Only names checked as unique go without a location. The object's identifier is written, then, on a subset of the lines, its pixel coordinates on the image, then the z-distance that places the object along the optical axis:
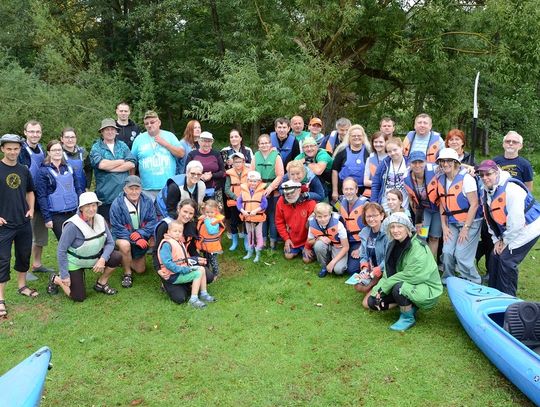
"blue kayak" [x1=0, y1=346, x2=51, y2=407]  3.29
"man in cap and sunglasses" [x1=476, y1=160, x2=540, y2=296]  4.99
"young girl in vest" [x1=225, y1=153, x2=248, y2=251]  7.23
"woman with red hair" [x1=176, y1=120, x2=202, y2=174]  7.57
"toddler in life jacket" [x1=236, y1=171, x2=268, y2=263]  7.05
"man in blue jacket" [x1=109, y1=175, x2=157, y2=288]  6.25
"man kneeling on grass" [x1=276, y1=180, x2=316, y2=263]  6.85
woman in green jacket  4.95
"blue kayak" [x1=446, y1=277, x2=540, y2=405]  3.83
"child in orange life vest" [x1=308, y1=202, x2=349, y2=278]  6.44
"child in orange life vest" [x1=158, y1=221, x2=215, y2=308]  5.68
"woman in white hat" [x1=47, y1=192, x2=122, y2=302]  5.65
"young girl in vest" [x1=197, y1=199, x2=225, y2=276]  6.31
